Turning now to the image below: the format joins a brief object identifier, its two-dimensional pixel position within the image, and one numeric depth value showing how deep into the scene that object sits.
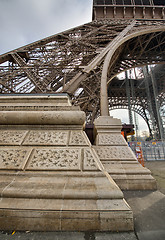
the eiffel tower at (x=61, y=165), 1.29
